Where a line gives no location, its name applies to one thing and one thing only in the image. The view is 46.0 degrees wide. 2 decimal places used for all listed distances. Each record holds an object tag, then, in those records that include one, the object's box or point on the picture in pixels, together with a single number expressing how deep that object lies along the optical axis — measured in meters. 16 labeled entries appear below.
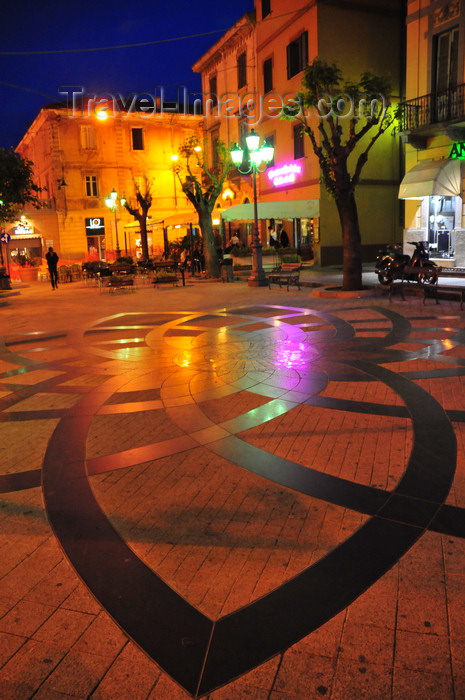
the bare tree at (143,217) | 31.78
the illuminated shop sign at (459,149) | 17.86
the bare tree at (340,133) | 14.70
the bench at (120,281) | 21.59
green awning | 22.78
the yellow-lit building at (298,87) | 25.48
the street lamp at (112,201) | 34.06
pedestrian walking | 23.88
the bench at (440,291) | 13.02
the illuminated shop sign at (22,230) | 38.61
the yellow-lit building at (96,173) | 41.56
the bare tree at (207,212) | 23.73
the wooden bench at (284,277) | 18.09
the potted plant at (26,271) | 31.08
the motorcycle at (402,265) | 15.57
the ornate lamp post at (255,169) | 18.27
